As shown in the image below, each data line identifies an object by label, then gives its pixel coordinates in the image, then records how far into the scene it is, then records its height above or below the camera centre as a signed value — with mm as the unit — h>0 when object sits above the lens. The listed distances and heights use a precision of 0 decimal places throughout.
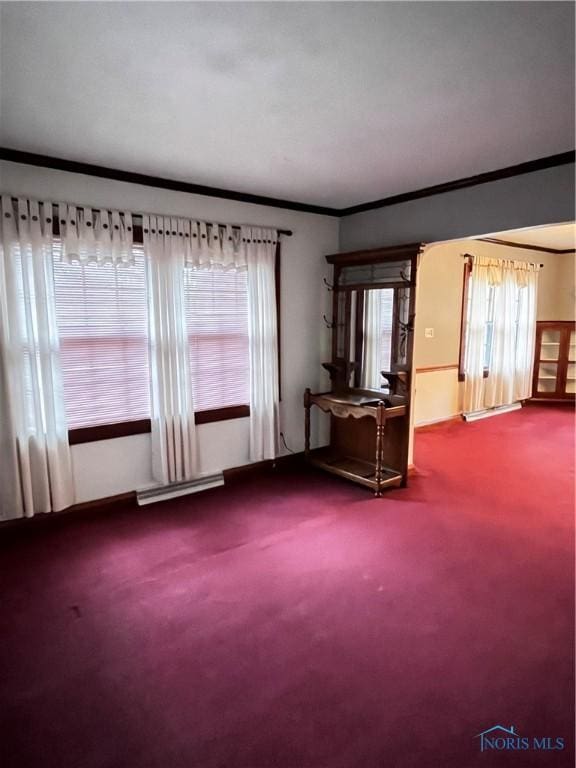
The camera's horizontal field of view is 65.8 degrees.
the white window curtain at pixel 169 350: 3383 -221
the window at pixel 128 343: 3150 -165
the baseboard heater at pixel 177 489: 3549 -1379
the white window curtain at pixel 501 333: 6254 -186
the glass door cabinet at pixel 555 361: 7191 -671
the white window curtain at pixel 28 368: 2848 -301
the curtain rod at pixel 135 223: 2979 +773
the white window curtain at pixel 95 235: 3004 +601
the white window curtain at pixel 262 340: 3883 -168
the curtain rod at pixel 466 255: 5984 +865
